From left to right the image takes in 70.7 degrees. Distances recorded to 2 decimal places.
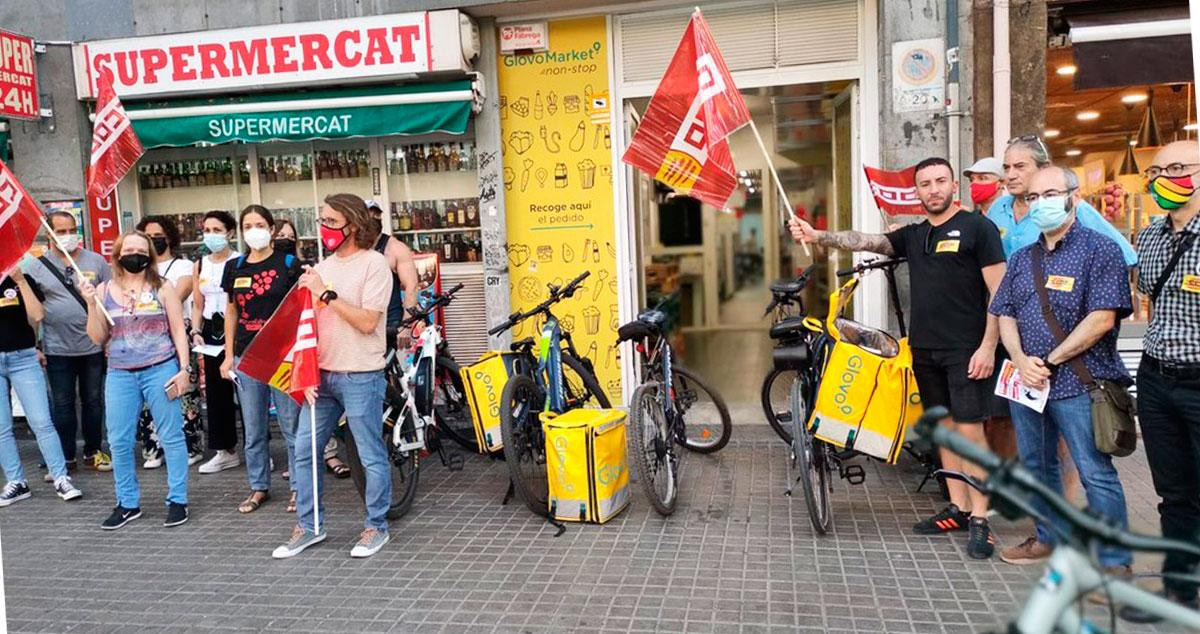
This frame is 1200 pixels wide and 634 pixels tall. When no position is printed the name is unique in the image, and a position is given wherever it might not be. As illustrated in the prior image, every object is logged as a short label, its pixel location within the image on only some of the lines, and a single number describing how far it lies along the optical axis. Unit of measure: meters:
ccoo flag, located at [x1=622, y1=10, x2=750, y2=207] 5.17
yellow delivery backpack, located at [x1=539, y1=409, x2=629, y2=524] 4.96
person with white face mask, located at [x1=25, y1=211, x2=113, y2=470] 6.51
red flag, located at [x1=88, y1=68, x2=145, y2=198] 6.62
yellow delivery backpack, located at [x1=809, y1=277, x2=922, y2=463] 4.86
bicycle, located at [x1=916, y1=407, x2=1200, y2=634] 1.61
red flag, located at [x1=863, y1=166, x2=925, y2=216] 6.39
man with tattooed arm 4.52
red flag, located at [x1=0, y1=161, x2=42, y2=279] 5.25
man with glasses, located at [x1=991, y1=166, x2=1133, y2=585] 3.84
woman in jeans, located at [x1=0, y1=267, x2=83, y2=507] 5.90
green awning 7.63
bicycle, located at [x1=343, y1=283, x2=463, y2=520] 5.45
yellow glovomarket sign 7.77
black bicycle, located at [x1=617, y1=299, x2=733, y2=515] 5.16
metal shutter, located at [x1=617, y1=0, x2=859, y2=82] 7.32
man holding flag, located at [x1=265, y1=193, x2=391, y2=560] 4.67
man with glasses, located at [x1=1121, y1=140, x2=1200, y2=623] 3.54
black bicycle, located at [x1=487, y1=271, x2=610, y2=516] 5.14
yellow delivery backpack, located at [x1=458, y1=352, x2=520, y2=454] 5.82
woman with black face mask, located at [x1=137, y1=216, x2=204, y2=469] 6.55
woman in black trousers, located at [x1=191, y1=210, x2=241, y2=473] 6.23
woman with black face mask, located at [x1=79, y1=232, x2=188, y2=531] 5.34
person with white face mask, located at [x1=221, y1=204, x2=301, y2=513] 5.36
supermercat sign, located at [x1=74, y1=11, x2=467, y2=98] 7.52
